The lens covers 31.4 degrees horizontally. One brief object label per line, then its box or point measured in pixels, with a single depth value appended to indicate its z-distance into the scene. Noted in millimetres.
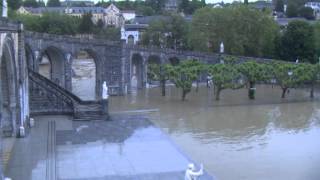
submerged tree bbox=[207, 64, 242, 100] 50625
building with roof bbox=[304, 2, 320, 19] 141825
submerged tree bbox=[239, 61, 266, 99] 53594
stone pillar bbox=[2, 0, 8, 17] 29797
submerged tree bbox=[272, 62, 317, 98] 53500
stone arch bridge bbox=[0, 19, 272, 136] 31031
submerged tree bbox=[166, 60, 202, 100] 50844
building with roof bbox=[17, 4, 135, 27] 143875
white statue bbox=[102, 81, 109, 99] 39178
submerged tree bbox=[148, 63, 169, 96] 54594
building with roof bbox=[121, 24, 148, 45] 113875
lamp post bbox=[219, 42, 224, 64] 66650
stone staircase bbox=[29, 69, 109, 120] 39562
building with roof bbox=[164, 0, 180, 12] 172750
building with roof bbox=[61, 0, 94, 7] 188562
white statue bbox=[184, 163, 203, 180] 17828
